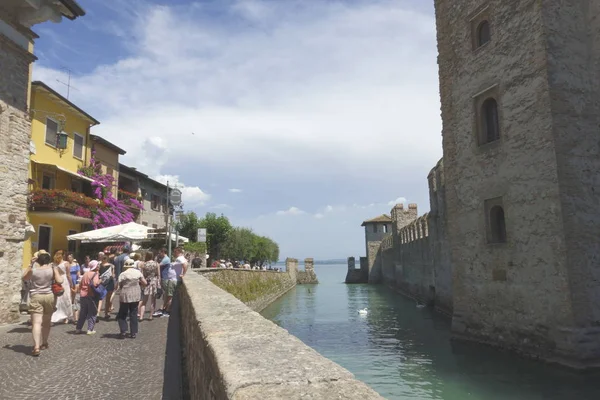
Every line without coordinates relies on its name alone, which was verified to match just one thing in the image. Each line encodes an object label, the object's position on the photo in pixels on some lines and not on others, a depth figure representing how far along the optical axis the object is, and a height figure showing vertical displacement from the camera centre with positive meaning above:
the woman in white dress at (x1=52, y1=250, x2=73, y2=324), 10.14 -0.80
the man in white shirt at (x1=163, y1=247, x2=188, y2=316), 11.94 -0.28
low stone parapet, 1.81 -0.49
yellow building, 19.19 +4.55
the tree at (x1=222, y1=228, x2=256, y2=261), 48.72 +2.20
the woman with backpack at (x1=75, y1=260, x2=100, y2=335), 9.12 -0.65
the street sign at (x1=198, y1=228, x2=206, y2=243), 21.75 +1.50
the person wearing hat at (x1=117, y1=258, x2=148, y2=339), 8.62 -0.61
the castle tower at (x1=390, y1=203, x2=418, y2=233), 39.16 +4.05
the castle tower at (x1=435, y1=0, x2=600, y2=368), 10.76 +2.16
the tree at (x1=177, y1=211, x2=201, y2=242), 41.84 +3.81
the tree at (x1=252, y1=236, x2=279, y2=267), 58.12 +1.85
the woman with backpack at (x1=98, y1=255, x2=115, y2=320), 9.59 -0.16
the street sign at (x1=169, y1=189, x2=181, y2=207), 19.11 +2.95
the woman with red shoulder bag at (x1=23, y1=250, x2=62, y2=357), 7.24 -0.50
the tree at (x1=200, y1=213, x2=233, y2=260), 44.53 +3.50
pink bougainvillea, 23.09 +3.78
